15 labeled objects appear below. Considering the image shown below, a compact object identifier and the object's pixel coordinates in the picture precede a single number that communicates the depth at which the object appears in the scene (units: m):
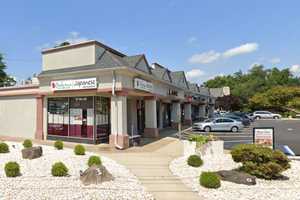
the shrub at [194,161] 10.43
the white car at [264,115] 50.69
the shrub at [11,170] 8.27
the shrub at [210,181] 7.70
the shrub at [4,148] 11.95
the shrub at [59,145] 13.38
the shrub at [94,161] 9.40
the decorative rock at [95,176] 7.86
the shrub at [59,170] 8.45
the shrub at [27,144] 12.61
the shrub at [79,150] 11.83
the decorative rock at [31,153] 10.80
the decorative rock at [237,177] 8.16
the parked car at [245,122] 33.33
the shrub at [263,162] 8.48
